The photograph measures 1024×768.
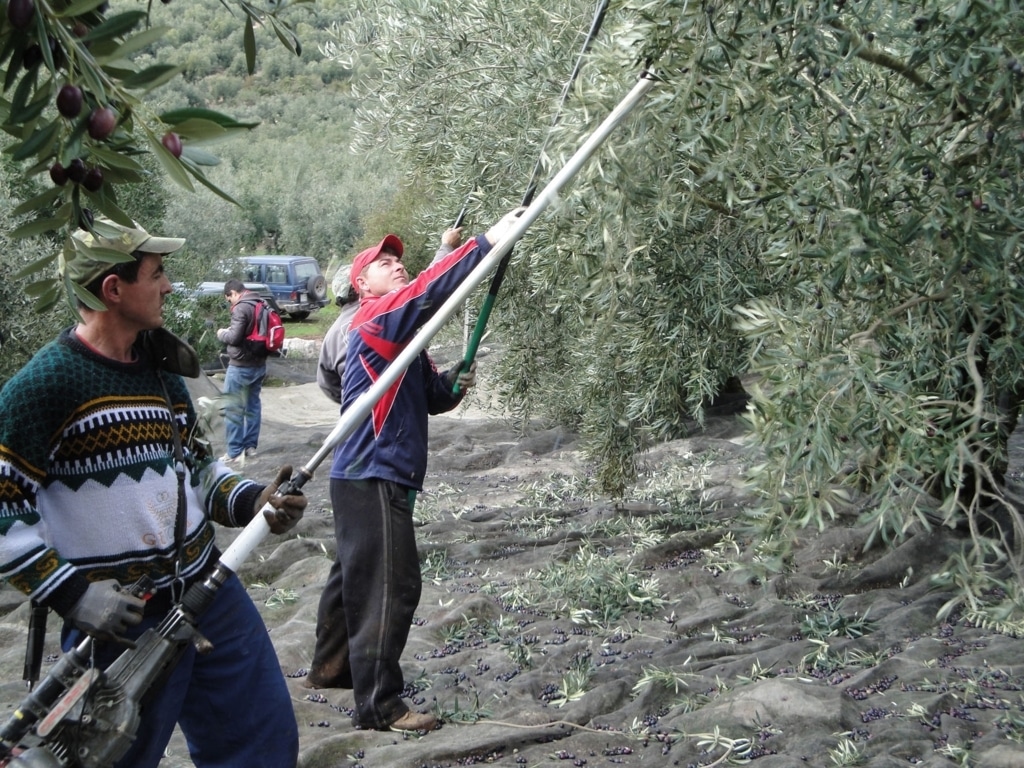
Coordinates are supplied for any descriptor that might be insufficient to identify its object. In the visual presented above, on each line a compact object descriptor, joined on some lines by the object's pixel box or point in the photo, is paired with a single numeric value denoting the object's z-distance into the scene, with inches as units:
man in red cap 186.4
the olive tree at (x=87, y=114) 64.6
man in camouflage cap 116.3
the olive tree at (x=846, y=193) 110.3
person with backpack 455.8
